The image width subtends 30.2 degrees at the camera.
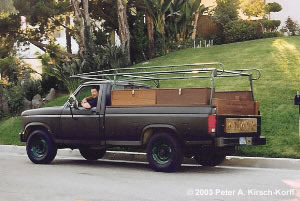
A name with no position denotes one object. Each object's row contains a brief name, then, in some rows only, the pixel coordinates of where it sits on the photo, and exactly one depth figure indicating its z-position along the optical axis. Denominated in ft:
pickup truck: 35.24
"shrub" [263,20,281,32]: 119.85
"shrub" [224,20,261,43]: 113.19
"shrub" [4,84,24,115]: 78.68
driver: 40.65
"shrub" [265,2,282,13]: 127.24
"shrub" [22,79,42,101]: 83.76
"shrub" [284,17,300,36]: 118.52
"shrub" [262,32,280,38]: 112.57
